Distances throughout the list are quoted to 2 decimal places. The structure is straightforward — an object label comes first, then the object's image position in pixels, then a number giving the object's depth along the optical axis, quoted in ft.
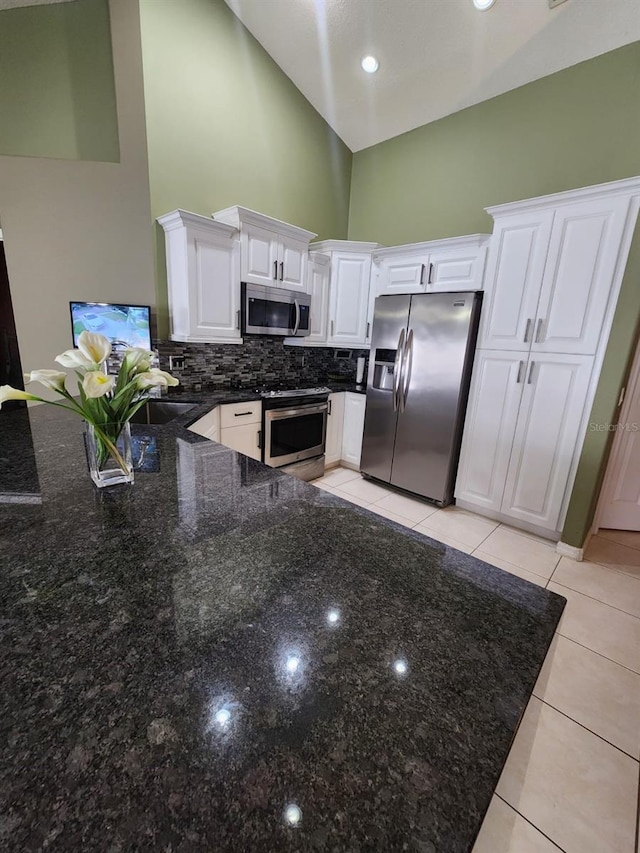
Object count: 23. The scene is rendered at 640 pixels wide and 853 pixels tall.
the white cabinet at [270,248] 9.66
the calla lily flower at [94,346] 3.01
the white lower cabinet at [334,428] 12.22
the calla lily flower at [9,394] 2.92
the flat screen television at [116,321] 8.93
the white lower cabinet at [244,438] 9.36
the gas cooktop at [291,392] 10.33
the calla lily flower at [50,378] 3.03
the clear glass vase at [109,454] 3.38
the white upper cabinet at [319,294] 11.69
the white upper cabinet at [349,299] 11.82
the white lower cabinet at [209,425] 7.60
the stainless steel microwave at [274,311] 10.07
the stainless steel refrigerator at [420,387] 9.39
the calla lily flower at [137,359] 3.34
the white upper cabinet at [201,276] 8.76
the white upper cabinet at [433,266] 9.31
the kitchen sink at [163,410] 8.53
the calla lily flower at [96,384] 2.76
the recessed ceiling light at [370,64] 9.98
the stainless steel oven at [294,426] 10.23
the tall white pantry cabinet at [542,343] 7.48
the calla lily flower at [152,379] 3.39
